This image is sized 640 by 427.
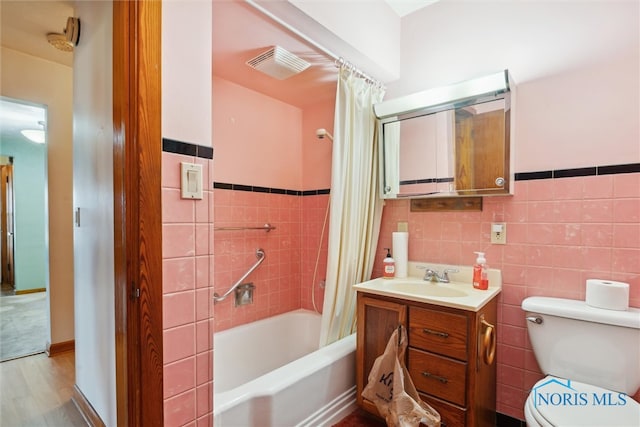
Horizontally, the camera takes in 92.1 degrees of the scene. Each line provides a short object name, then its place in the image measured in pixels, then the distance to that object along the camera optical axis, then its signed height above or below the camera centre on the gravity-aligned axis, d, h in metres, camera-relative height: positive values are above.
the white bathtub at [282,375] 1.33 -0.92
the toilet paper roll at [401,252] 1.96 -0.28
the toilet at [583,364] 1.11 -0.66
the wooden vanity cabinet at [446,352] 1.39 -0.69
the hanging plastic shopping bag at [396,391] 1.38 -0.89
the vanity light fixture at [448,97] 1.57 +0.63
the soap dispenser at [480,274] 1.63 -0.35
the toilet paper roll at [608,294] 1.29 -0.37
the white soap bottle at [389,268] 1.95 -0.38
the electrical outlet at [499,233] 1.69 -0.13
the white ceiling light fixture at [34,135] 3.06 +0.75
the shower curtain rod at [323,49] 1.36 +0.87
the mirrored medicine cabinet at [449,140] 1.62 +0.41
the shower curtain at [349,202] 1.87 +0.04
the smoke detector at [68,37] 1.47 +1.00
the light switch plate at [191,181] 1.07 +0.10
